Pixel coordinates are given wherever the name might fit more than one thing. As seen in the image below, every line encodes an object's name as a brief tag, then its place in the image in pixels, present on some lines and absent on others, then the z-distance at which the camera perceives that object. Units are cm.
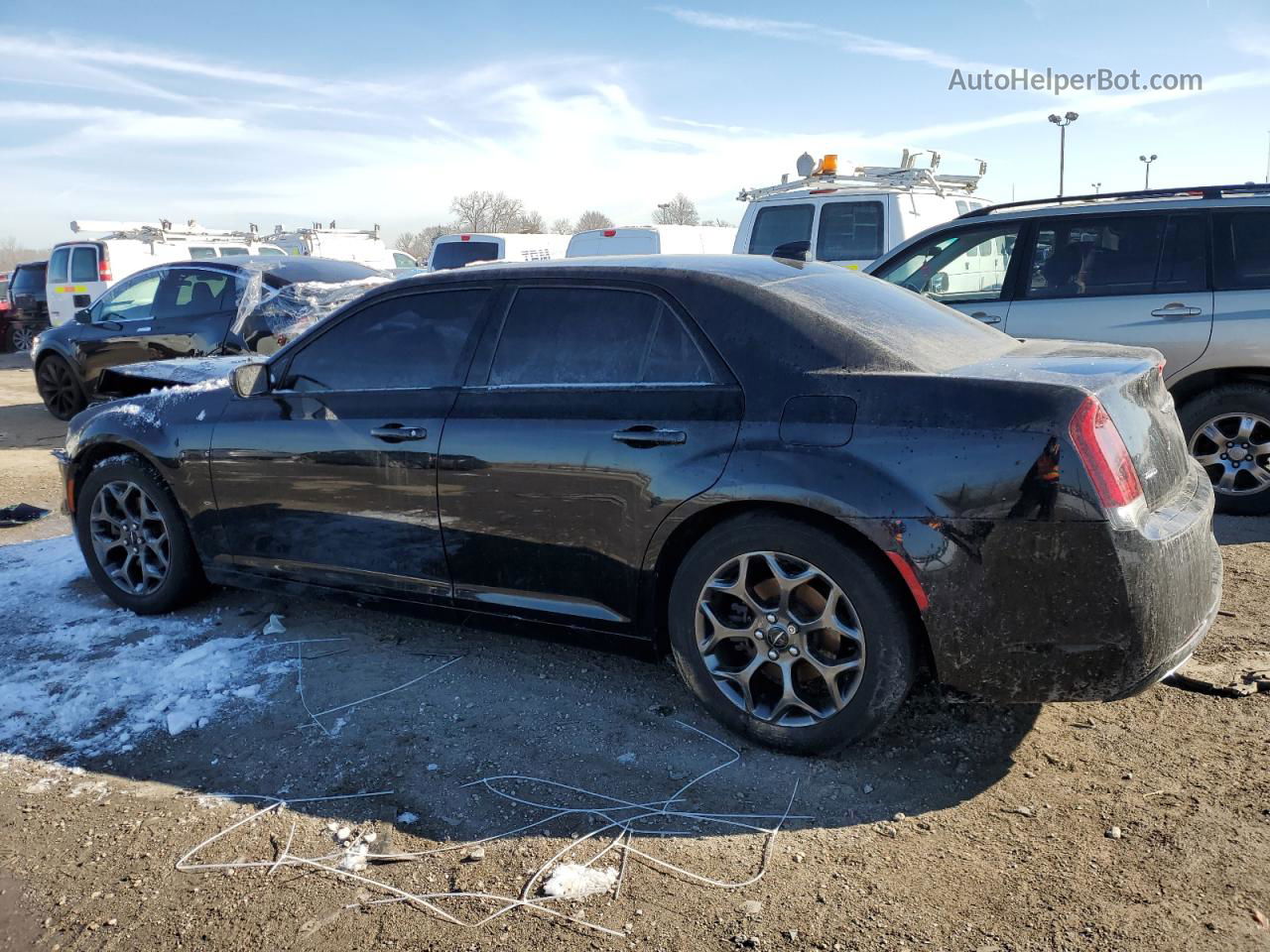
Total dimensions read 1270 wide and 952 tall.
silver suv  568
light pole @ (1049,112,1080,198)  3753
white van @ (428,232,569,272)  1413
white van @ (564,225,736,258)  1273
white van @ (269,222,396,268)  2250
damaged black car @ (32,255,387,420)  929
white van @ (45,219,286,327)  1631
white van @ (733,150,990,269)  954
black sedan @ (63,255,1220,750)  281
